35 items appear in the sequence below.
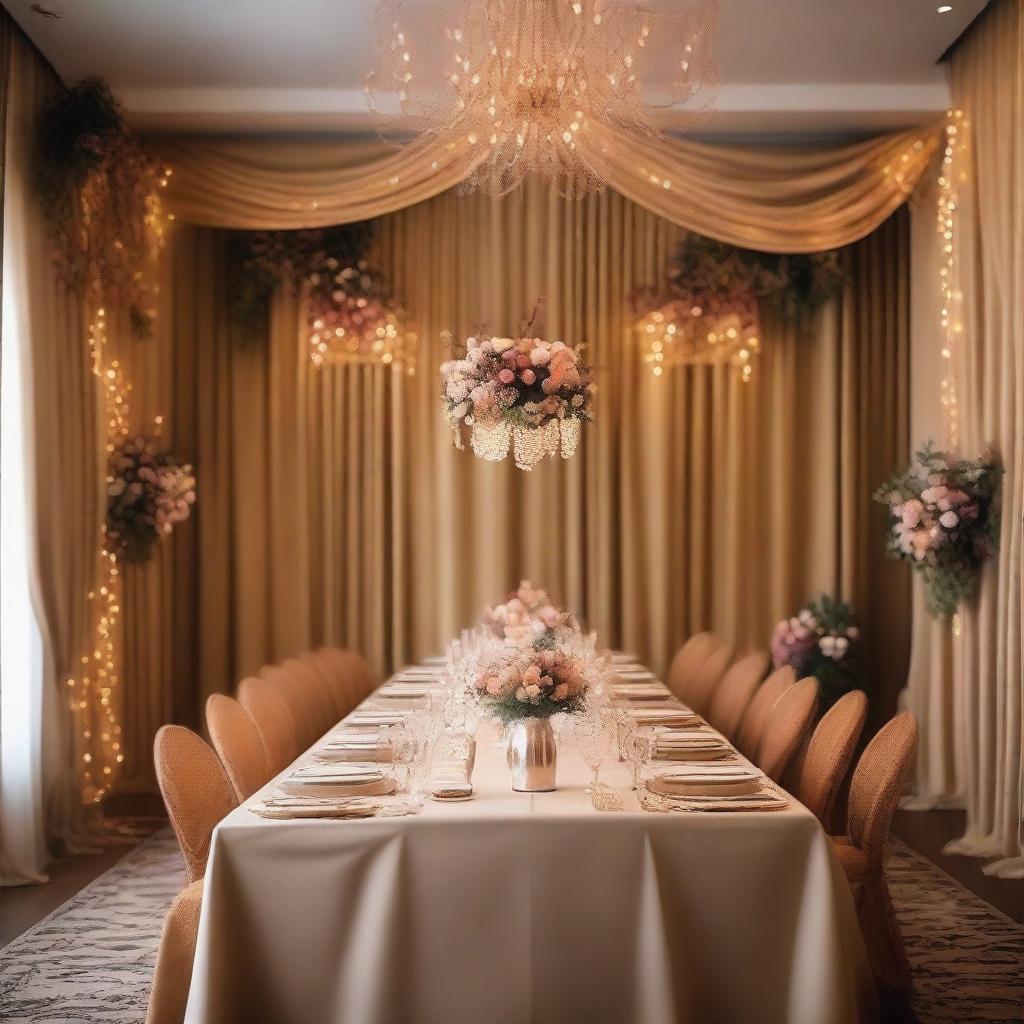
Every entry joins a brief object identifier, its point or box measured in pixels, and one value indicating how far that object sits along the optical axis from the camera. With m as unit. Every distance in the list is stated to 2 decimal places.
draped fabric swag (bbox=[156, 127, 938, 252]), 6.48
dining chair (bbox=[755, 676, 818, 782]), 4.12
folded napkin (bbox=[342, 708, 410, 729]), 4.46
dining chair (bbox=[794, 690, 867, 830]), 3.80
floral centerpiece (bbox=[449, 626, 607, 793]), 3.31
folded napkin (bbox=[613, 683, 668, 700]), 5.14
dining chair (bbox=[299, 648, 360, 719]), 5.84
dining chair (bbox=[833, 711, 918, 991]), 3.60
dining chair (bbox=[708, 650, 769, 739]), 5.12
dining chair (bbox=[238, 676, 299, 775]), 4.39
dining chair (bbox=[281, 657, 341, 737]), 5.40
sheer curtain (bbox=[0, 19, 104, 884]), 5.39
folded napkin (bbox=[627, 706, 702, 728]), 4.42
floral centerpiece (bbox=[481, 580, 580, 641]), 4.76
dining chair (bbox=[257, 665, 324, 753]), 5.06
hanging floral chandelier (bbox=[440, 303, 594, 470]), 4.73
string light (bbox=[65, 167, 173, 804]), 6.01
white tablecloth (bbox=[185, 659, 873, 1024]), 2.96
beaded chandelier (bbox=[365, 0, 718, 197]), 4.04
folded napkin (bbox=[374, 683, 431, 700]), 5.23
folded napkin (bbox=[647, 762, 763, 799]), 3.19
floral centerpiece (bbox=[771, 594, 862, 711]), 6.85
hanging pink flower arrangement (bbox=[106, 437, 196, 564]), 6.39
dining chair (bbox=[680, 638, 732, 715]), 5.81
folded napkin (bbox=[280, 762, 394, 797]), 3.24
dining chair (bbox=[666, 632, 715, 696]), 6.23
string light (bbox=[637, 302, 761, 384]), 7.16
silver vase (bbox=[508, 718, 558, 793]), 3.33
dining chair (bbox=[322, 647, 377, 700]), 6.37
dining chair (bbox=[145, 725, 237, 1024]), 3.21
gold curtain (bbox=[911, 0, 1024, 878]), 5.43
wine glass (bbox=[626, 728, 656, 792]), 3.16
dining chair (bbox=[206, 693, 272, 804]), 3.76
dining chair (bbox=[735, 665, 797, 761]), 4.70
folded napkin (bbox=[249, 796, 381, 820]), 3.03
